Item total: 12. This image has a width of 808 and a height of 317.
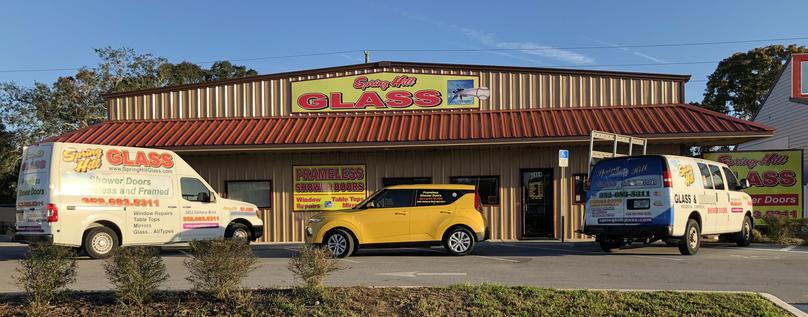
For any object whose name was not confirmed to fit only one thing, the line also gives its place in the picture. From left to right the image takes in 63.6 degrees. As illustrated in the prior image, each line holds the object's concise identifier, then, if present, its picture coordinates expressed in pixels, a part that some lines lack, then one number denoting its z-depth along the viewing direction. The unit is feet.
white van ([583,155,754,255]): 39.99
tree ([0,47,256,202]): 126.82
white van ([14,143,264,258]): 42.45
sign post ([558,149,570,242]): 53.58
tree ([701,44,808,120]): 149.79
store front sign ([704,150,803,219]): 60.34
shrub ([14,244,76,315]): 22.17
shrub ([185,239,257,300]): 22.33
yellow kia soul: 43.06
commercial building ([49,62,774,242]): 58.70
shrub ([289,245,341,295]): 22.52
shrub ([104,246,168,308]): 21.81
